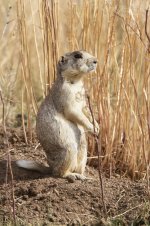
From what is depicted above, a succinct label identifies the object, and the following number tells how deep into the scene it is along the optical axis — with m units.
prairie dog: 8.83
